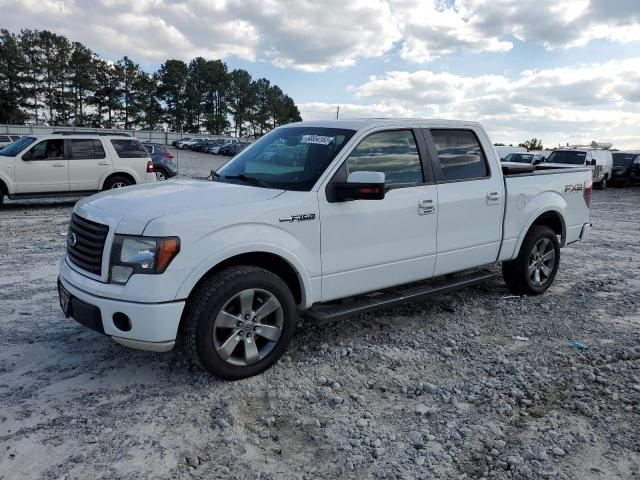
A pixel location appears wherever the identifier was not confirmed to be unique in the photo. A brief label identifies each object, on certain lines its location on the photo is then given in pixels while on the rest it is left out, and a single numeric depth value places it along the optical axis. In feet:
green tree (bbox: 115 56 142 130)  271.28
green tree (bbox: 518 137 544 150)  166.45
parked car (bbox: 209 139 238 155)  175.10
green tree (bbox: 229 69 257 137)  340.18
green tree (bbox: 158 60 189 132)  304.91
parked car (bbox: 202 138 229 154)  180.90
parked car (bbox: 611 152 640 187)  87.92
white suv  40.32
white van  77.30
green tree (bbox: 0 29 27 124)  223.92
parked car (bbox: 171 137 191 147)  209.77
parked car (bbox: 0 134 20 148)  96.22
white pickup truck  11.55
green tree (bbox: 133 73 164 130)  279.28
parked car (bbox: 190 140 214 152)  189.71
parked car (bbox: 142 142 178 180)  57.52
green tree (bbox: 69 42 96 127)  250.78
